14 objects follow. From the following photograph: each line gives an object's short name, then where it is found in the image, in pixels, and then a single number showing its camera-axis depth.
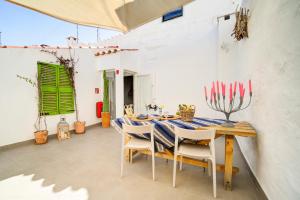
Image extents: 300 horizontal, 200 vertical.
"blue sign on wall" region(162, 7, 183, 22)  5.04
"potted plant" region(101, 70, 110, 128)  5.68
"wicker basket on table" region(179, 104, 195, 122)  2.57
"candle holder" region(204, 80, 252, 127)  1.96
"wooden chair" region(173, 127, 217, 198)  1.88
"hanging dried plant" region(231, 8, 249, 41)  2.75
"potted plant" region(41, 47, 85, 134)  4.60
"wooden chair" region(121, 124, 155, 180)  2.20
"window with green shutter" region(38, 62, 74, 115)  4.13
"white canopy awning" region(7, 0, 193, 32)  1.59
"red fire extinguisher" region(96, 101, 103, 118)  5.66
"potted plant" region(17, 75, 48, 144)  3.81
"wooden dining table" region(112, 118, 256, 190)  1.95
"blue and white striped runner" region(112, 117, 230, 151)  2.28
